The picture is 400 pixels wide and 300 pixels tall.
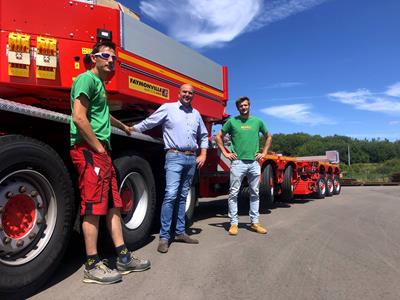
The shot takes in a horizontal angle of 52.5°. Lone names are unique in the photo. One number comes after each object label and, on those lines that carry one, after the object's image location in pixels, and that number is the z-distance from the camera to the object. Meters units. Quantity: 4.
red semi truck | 3.04
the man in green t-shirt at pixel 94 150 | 3.24
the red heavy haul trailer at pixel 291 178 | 8.12
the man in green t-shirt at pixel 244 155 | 5.73
